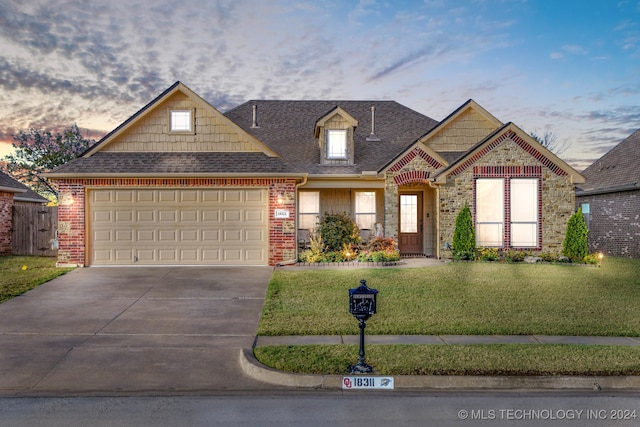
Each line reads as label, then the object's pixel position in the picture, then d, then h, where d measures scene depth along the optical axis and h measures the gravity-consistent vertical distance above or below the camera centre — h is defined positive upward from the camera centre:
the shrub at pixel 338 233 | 15.57 -0.63
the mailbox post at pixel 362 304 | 5.84 -1.16
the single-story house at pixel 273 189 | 14.72 +0.93
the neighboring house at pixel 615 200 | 18.20 +0.64
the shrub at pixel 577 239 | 15.16 -0.83
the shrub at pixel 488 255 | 15.42 -1.38
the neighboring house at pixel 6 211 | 18.59 +0.17
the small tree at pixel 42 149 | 37.22 +5.46
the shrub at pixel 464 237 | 15.37 -0.76
